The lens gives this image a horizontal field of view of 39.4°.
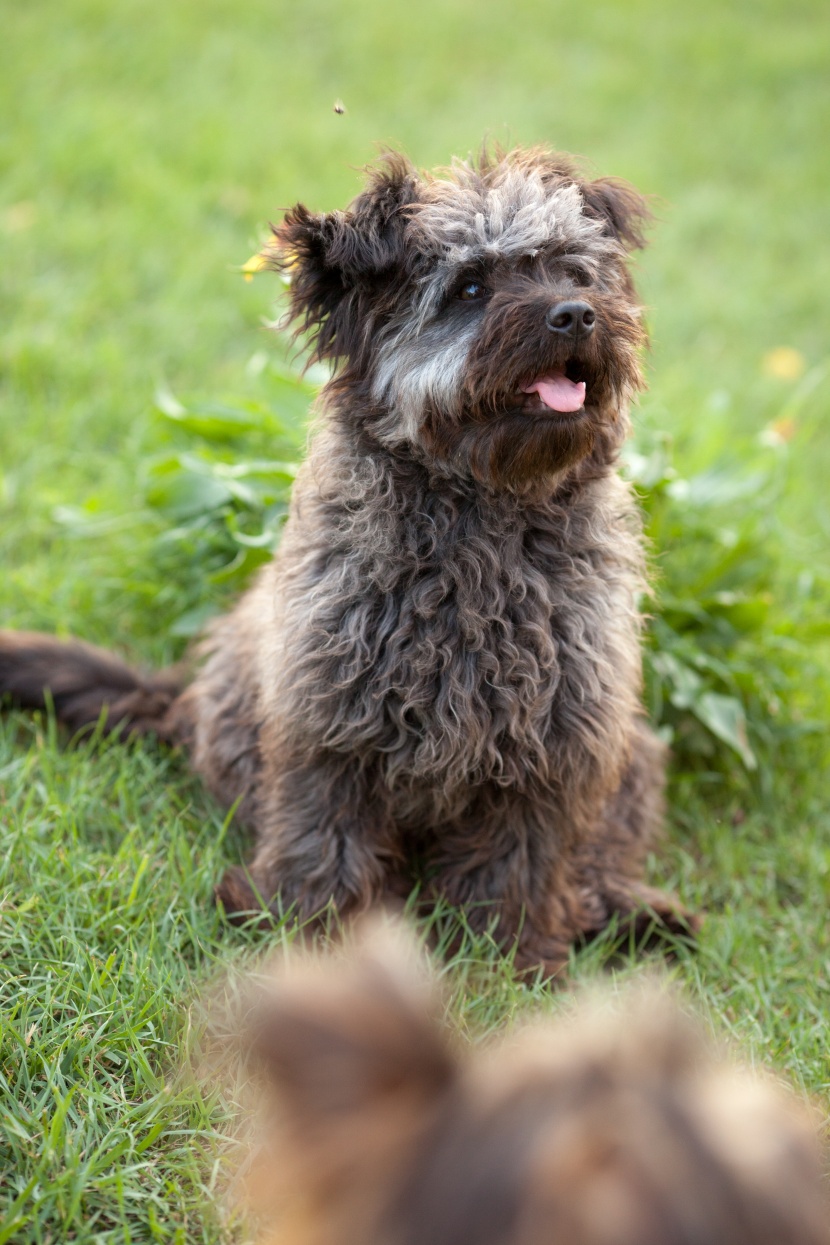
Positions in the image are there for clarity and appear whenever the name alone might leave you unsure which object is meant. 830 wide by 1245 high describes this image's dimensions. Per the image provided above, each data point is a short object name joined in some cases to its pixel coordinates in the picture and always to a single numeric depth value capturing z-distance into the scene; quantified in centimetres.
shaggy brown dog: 261
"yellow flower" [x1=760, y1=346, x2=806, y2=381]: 626
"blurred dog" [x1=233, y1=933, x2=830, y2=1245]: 100
